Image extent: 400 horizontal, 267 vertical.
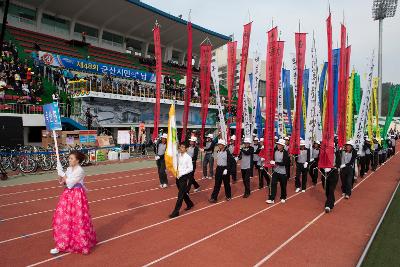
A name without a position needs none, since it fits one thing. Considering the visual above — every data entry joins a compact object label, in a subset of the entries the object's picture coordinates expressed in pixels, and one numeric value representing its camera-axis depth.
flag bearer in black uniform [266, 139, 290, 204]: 9.75
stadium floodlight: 55.34
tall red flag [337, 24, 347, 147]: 10.98
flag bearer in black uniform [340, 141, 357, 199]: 10.74
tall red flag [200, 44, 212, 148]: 14.43
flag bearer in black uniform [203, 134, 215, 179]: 13.56
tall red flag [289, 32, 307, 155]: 11.36
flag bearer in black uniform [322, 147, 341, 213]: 8.92
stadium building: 21.77
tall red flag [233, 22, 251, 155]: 11.95
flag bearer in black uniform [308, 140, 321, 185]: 13.14
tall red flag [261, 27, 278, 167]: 10.34
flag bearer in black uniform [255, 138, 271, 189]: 11.34
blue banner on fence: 24.86
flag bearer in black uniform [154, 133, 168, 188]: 11.81
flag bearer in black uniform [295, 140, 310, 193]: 11.88
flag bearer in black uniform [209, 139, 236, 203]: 9.90
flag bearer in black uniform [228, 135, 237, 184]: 13.37
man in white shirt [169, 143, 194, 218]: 8.23
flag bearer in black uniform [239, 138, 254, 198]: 10.73
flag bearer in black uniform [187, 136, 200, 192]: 11.90
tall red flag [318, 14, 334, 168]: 9.47
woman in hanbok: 5.61
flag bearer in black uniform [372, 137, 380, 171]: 17.65
